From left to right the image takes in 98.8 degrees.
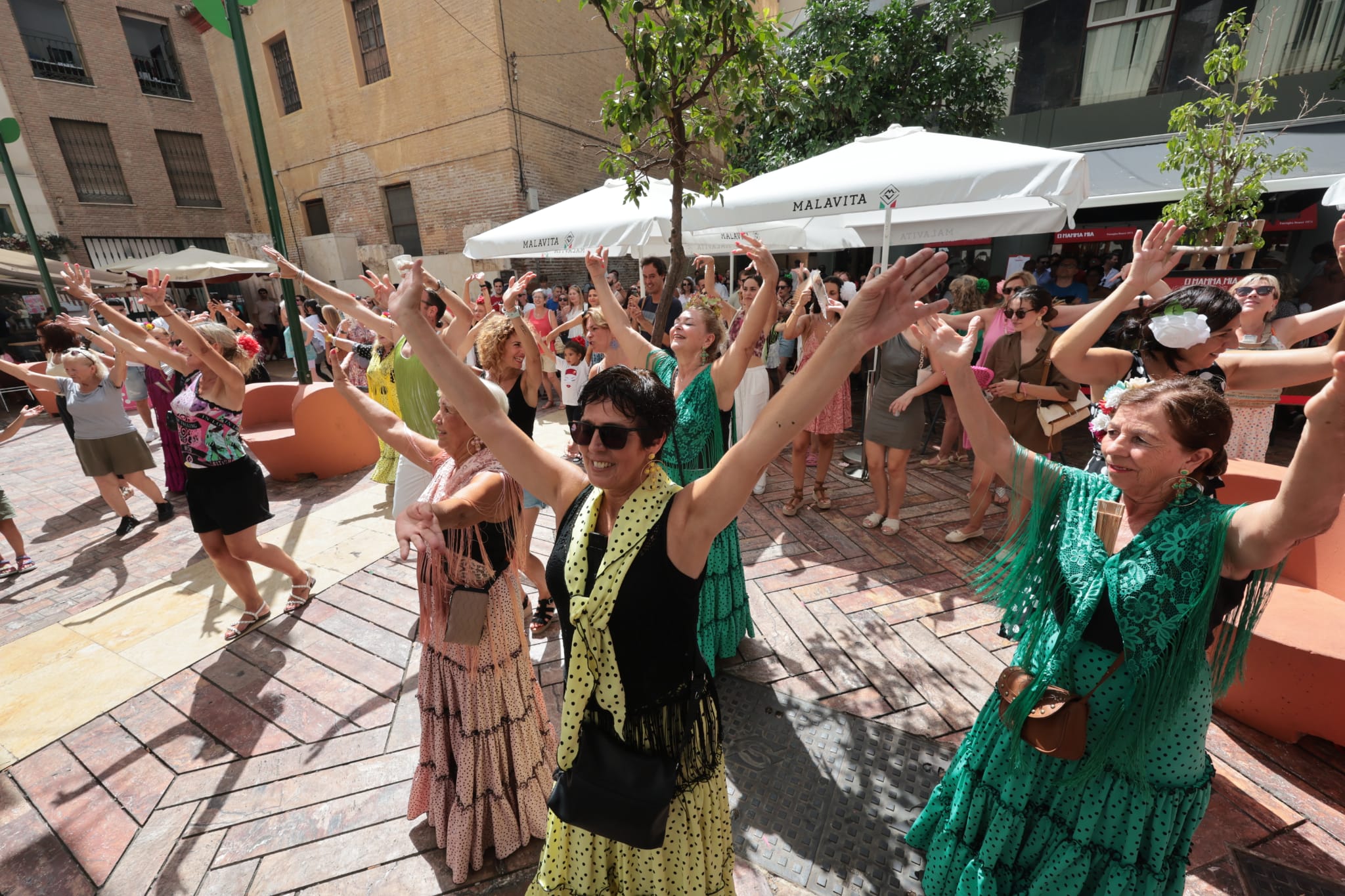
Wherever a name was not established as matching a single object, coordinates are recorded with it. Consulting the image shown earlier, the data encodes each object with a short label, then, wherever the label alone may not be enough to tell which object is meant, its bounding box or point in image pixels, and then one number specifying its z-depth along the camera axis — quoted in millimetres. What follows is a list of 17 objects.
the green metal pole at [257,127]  4430
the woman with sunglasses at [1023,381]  4055
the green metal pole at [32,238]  8609
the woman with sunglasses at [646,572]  1305
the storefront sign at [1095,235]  10195
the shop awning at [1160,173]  6730
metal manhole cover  2178
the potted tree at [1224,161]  4582
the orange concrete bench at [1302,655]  2420
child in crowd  6977
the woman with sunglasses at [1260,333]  3350
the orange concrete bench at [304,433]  6184
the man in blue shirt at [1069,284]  7547
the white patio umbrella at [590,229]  5711
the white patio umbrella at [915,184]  3596
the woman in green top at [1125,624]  1412
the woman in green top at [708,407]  2990
